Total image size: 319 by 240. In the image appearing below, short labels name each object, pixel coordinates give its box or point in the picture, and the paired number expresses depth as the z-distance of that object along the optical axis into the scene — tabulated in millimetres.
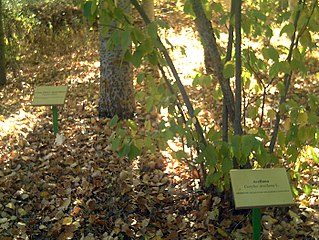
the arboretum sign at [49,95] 4973
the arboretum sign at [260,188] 2602
